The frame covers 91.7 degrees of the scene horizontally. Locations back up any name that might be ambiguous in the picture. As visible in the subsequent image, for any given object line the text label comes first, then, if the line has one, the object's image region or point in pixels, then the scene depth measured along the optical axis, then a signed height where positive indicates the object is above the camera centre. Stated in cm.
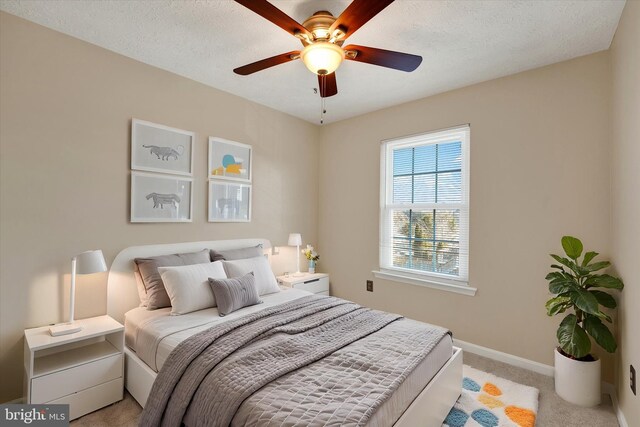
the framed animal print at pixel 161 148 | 268 +57
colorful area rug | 201 -132
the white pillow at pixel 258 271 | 282 -54
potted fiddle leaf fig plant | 207 -73
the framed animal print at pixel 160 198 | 268 +12
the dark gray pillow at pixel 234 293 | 240 -64
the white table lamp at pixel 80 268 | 212 -41
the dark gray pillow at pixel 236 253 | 305 -42
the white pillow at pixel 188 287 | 238 -60
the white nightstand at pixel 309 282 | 359 -83
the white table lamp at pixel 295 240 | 380 -33
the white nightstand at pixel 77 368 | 191 -103
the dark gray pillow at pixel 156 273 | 247 -51
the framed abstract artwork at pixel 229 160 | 321 +56
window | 319 +8
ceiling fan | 154 +99
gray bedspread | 133 -81
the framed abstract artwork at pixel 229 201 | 322 +11
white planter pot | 216 -115
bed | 160 -87
